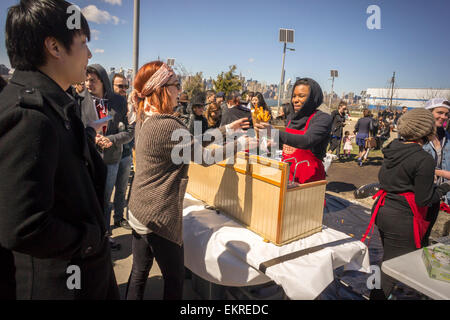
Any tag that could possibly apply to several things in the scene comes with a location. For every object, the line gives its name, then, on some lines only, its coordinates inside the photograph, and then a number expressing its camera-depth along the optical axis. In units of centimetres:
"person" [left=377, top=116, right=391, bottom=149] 1120
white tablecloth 147
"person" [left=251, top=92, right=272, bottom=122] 587
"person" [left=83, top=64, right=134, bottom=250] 275
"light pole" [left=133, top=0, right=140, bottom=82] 443
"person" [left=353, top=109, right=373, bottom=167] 880
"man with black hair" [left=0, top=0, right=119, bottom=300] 73
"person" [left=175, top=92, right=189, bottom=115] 736
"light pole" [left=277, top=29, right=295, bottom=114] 1278
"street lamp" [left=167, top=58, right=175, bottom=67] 1922
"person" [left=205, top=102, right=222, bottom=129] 521
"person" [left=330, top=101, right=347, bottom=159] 864
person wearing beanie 189
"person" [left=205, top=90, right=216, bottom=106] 679
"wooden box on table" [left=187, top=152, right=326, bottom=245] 165
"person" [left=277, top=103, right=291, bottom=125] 771
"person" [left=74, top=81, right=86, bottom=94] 271
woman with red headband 145
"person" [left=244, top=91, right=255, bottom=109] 714
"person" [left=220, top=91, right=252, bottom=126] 440
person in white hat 278
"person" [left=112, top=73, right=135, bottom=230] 324
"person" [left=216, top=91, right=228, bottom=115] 684
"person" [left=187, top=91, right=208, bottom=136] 483
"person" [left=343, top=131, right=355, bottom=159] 946
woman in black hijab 205
